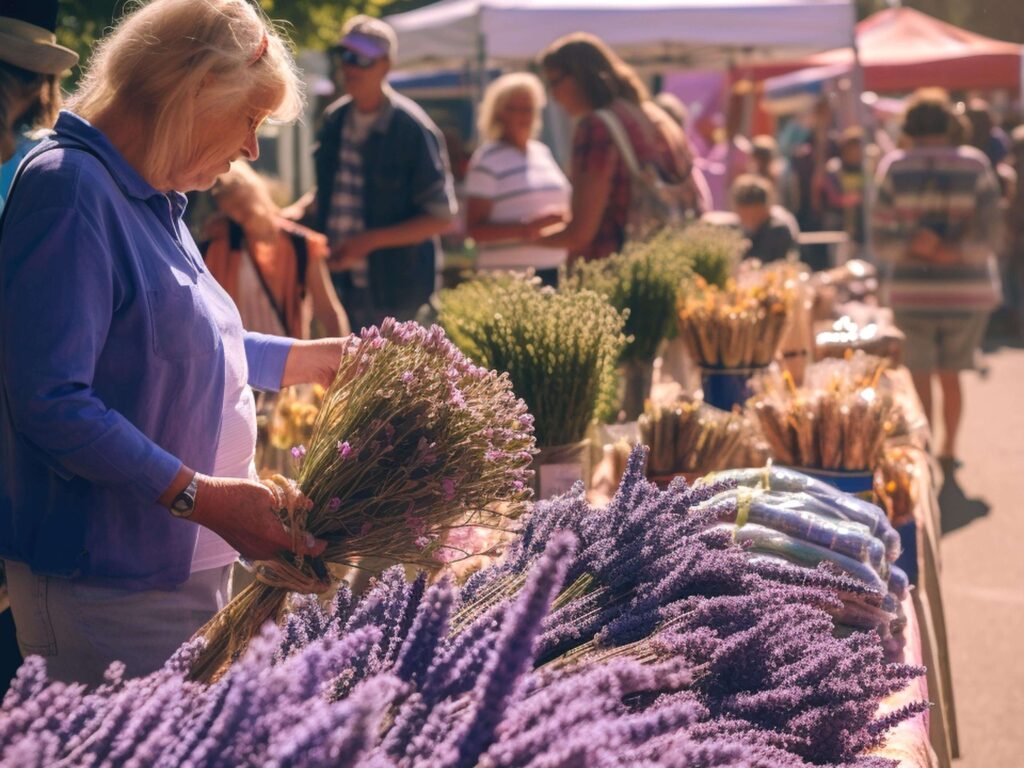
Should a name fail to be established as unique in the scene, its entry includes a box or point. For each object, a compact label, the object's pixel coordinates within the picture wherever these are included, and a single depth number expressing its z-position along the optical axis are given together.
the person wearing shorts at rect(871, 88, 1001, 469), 6.54
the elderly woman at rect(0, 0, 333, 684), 1.62
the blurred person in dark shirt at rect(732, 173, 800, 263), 7.62
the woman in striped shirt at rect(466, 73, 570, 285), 5.49
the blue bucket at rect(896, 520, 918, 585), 2.95
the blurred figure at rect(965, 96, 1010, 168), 11.68
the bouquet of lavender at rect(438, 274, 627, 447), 2.63
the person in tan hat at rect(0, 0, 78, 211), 2.41
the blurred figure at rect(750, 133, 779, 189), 11.62
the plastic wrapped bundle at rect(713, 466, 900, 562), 2.29
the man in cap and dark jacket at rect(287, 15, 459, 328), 4.90
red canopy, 14.67
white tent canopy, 8.52
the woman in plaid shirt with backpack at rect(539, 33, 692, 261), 4.71
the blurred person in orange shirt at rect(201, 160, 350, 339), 4.50
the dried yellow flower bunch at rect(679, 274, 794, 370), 3.77
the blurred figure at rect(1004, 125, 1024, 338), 11.81
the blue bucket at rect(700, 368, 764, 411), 3.79
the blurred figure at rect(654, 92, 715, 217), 5.97
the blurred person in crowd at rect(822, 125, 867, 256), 13.52
